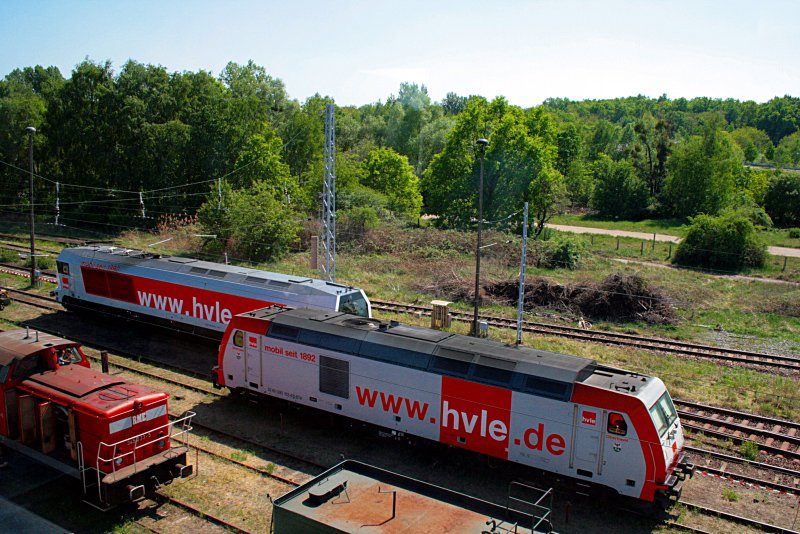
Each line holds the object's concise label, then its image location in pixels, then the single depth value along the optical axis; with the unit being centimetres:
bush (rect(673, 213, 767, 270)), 4491
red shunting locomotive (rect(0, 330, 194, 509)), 1307
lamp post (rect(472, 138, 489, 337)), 2446
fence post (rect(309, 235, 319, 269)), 3434
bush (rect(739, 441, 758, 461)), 1709
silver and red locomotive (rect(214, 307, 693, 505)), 1315
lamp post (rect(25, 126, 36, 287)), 3430
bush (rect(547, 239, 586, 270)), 4291
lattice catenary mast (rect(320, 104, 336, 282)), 2780
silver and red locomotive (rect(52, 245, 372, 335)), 2231
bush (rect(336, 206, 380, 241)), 4959
